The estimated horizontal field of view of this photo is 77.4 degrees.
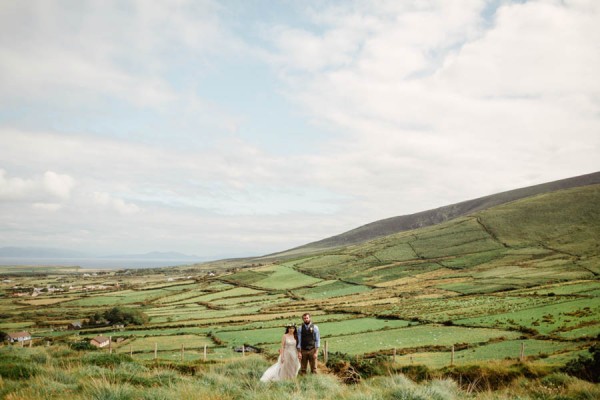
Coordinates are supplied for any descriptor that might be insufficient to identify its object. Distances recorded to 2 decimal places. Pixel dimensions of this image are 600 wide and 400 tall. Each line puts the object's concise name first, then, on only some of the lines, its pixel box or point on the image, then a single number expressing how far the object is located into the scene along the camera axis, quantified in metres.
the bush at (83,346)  31.29
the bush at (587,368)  17.02
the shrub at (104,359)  17.61
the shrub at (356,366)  19.38
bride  14.52
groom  15.76
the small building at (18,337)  52.44
